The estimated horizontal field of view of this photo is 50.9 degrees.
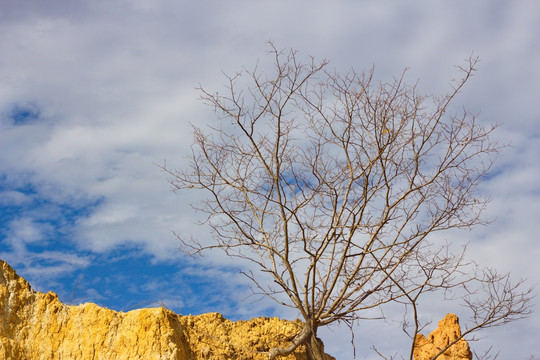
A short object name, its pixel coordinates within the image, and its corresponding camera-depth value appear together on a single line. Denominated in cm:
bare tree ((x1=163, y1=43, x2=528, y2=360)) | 1002
